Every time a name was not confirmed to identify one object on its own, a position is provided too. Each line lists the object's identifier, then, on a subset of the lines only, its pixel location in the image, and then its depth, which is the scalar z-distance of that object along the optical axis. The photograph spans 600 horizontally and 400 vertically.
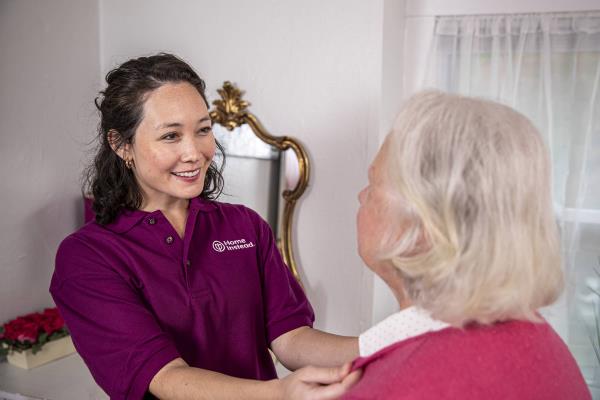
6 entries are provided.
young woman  1.16
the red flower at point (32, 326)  2.01
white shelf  1.85
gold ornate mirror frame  2.07
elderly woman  0.77
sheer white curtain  2.01
